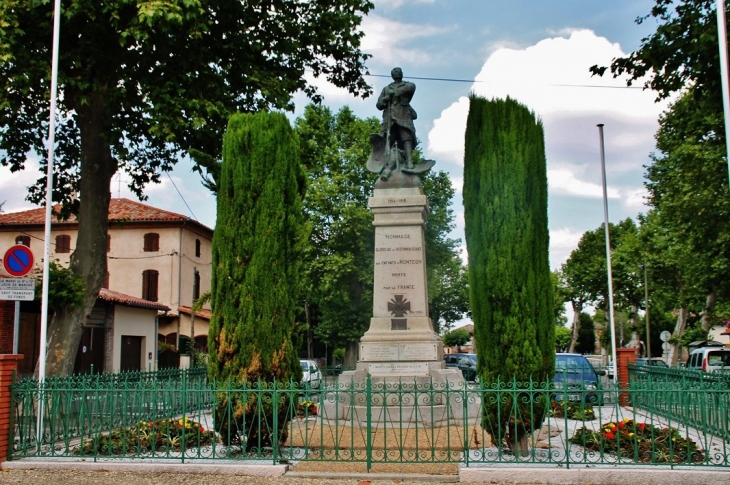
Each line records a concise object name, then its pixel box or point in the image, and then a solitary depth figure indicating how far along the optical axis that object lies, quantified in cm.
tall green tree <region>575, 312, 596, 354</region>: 8000
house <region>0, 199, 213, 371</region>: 3891
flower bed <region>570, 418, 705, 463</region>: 855
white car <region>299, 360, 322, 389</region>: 2413
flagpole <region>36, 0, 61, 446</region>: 1148
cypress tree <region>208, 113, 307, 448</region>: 976
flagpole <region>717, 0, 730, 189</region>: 1094
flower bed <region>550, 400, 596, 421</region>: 1355
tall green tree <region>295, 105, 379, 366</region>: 3375
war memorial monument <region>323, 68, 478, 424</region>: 1330
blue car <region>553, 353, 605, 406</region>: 1744
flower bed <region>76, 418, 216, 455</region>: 957
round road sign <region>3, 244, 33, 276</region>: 1100
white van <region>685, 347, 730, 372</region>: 2336
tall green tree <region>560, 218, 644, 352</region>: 5088
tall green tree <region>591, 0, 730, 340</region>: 1391
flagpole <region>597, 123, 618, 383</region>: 2211
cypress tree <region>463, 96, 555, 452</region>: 947
